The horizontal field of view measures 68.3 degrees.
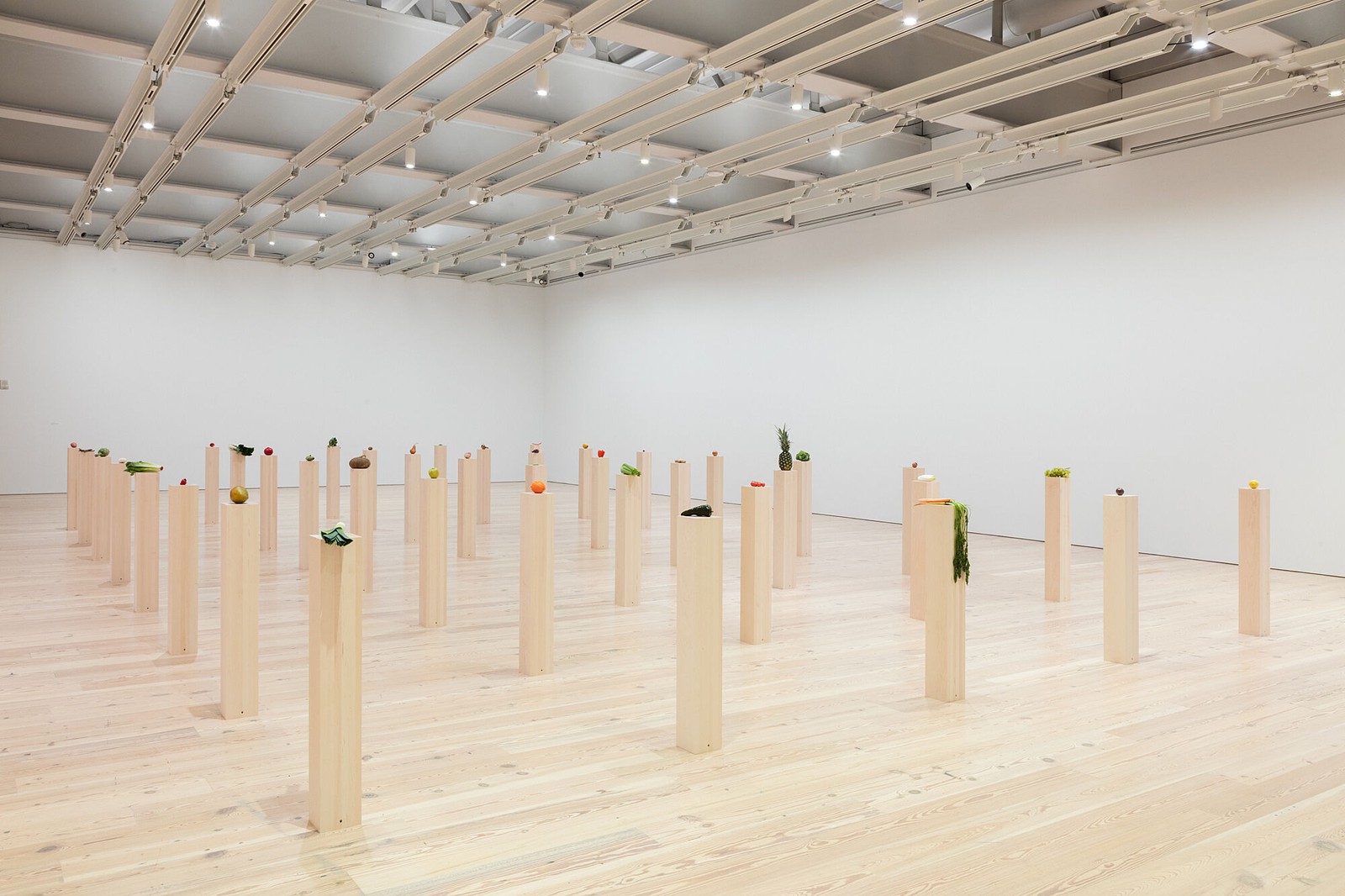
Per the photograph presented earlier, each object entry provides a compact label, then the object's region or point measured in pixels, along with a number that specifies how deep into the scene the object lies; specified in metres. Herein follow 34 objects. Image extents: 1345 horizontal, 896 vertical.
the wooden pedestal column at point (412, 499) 9.05
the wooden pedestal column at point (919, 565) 5.74
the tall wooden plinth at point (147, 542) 5.50
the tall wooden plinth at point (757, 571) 5.05
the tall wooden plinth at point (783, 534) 6.65
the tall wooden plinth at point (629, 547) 6.05
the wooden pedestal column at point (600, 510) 8.74
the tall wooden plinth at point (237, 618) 3.66
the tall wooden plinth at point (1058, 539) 6.23
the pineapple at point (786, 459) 7.64
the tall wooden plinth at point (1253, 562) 5.25
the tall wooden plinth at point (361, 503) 7.24
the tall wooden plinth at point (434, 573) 5.36
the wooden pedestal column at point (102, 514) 7.60
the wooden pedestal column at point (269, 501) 8.26
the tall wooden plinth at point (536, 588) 4.31
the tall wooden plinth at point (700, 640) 3.33
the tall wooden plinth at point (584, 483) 10.92
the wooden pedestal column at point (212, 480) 9.88
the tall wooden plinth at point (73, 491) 9.41
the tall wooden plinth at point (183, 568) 4.45
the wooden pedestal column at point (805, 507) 8.26
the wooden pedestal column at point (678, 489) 7.95
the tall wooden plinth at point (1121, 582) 4.62
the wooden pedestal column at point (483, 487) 10.50
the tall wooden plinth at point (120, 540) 6.40
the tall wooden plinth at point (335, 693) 2.65
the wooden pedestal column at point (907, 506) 7.30
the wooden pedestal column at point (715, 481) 9.72
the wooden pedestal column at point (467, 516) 8.05
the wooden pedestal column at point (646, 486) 9.81
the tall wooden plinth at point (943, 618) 3.94
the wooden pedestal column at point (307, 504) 7.27
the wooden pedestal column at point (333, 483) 8.62
